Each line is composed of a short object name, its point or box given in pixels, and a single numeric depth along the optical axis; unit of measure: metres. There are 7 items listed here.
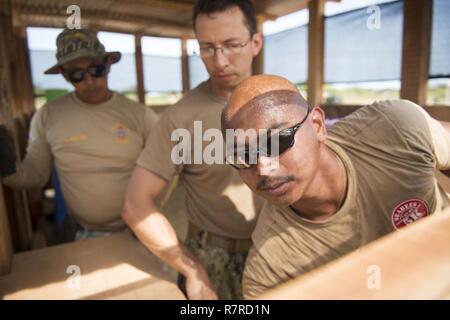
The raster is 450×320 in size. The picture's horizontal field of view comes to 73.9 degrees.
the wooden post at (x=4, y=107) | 1.11
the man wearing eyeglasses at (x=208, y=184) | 1.13
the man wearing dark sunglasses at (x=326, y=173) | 0.82
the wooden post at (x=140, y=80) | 3.15
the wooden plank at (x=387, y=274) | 0.42
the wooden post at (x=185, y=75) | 3.36
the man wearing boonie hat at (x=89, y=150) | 1.66
